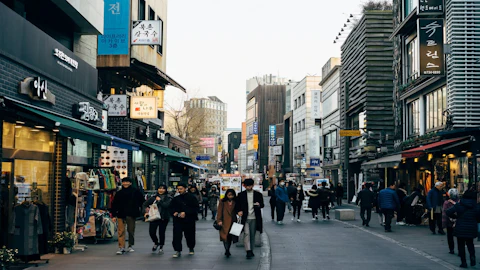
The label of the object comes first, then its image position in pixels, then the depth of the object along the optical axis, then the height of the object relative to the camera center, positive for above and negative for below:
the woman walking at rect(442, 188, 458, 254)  14.59 -1.01
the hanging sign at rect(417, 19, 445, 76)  24.94 +4.92
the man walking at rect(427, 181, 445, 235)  19.90 -0.75
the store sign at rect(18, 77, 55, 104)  12.98 +1.82
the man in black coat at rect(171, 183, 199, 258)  14.24 -0.92
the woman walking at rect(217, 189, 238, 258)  13.96 -0.90
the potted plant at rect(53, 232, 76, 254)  14.49 -1.53
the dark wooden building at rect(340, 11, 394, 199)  40.66 +6.03
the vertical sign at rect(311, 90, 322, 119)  73.81 +8.31
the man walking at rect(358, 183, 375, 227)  23.25 -0.88
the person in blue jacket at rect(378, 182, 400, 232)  20.81 -0.89
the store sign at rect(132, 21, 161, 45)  25.03 +5.67
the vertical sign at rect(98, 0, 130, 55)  25.67 +5.93
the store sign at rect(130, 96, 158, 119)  26.80 +2.79
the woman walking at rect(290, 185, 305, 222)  27.20 -1.02
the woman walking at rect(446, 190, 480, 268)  12.69 -0.89
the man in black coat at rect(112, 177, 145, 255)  14.77 -0.74
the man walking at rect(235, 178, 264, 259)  13.98 -0.80
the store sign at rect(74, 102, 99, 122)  17.12 +1.75
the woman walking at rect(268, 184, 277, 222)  26.72 -1.08
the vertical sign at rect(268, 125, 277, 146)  102.54 +6.51
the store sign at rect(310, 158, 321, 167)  56.97 +1.24
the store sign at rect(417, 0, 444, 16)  25.80 +6.91
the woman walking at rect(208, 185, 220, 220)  28.03 -1.15
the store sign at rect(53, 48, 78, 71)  15.57 +2.95
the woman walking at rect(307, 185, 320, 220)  26.58 -1.07
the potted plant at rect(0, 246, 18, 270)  10.94 -1.45
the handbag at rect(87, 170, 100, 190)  17.58 -0.20
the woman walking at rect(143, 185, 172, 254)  14.92 -0.97
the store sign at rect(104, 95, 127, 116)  25.62 +2.84
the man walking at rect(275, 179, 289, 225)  25.28 -1.02
